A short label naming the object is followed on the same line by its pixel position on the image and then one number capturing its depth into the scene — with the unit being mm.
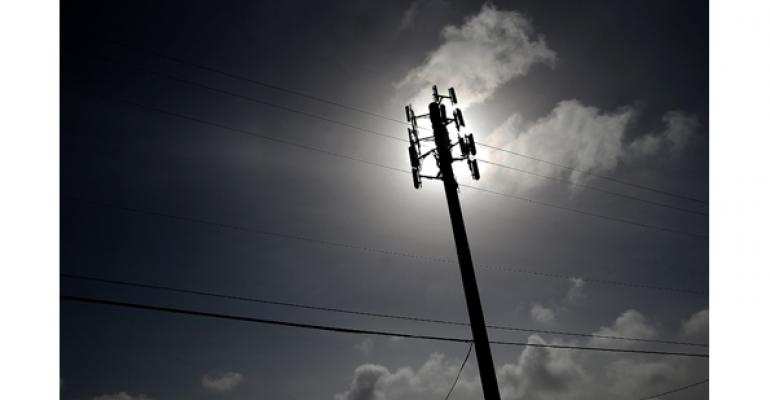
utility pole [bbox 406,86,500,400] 8710
